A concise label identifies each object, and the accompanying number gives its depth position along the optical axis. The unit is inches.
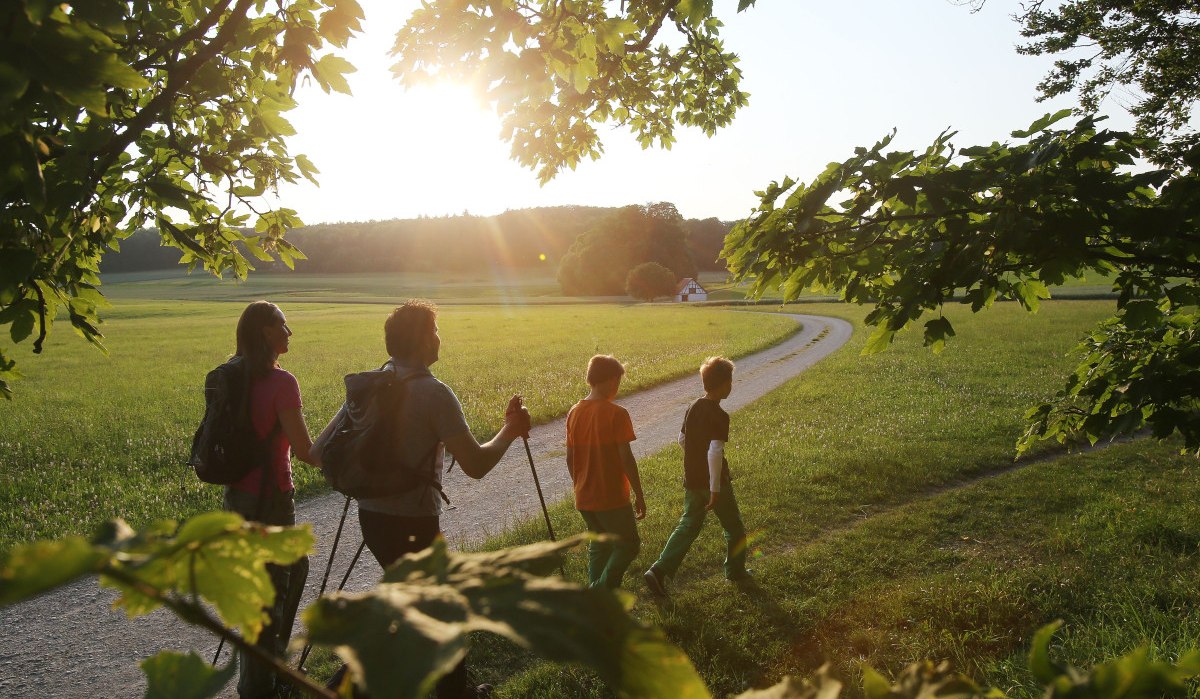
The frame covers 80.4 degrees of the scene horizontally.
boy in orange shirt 214.4
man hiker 159.9
